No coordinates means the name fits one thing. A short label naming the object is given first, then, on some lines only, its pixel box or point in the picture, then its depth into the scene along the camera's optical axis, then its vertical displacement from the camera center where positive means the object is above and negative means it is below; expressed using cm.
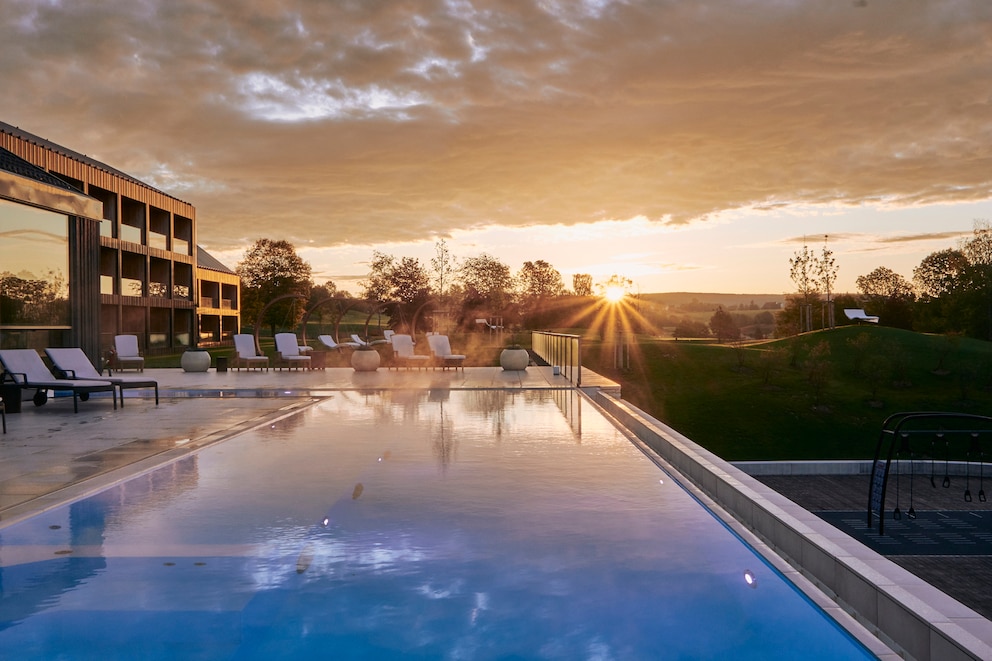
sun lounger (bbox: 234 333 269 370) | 1802 -28
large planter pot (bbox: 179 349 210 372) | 1773 -47
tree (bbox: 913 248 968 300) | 6325 +502
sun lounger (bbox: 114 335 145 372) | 1777 -29
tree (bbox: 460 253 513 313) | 5266 +434
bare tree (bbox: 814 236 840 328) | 5578 +474
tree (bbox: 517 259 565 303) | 7369 +567
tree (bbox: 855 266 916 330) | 6188 +313
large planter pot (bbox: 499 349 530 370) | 1722 -53
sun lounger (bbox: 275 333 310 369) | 1781 -32
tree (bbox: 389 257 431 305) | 5178 +425
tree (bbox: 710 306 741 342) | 5878 +63
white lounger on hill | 5247 +113
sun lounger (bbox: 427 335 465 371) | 1811 -33
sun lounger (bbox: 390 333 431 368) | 1856 -31
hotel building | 1123 +206
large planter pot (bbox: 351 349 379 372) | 1756 -53
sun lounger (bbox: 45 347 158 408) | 1004 -34
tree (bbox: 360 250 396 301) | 5228 +424
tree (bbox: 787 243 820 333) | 5644 +404
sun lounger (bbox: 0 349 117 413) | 937 -42
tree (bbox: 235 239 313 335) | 5888 +558
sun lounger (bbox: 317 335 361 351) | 2339 -12
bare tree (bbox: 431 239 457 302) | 5181 +492
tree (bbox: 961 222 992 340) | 5597 +263
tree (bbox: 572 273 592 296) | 7719 +514
